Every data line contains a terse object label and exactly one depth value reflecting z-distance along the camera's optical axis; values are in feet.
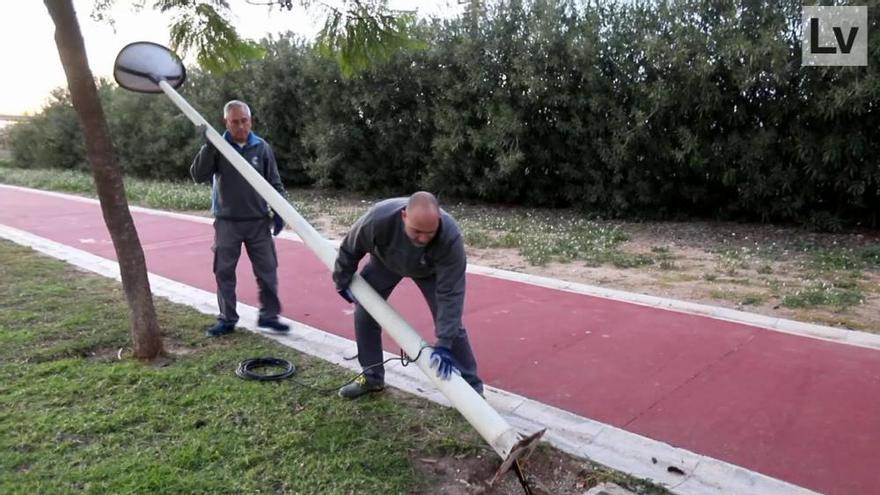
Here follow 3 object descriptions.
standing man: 16.12
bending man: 10.52
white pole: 9.70
